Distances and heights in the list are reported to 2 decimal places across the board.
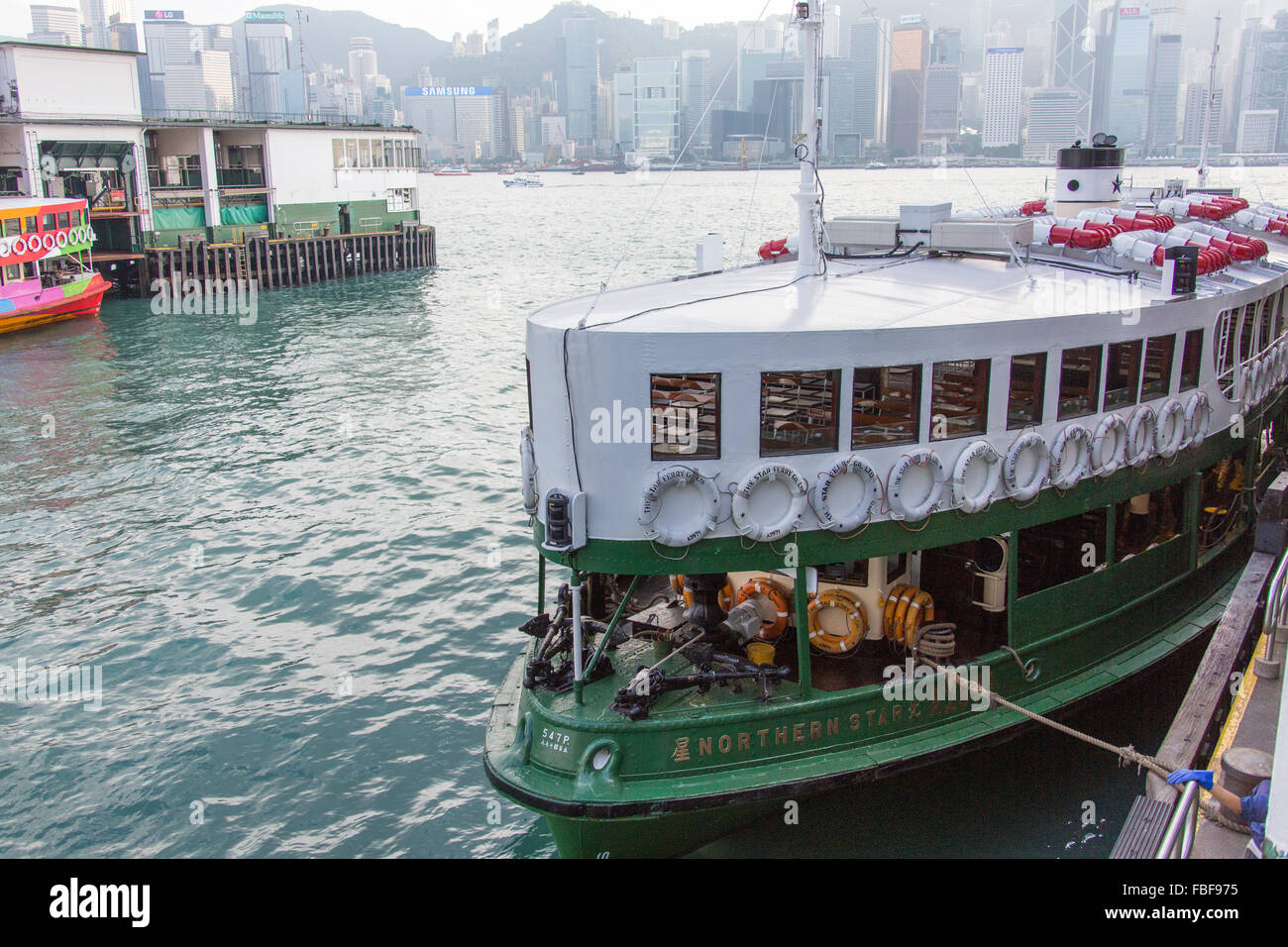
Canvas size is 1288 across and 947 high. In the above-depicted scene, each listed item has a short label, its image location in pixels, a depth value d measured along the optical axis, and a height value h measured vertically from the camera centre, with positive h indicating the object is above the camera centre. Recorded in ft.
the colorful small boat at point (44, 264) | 149.18 -10.06
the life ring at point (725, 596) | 41.15 -14.85
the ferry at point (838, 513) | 33.01 -10.27
